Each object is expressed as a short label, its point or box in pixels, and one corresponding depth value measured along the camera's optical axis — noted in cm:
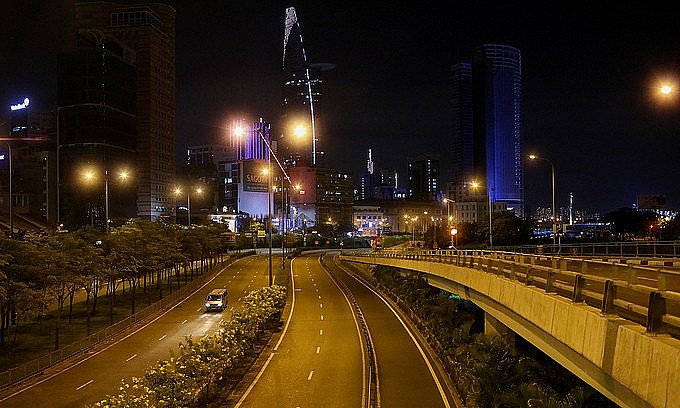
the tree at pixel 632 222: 10444
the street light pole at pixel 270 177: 4186
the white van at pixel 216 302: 4978
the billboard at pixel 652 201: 7481
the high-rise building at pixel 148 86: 15850
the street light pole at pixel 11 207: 3553
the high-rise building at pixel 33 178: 11989
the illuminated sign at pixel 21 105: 15615
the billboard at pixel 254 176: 15625
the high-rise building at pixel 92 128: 12888
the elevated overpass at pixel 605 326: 774
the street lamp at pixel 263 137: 3334
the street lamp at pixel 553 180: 4537
